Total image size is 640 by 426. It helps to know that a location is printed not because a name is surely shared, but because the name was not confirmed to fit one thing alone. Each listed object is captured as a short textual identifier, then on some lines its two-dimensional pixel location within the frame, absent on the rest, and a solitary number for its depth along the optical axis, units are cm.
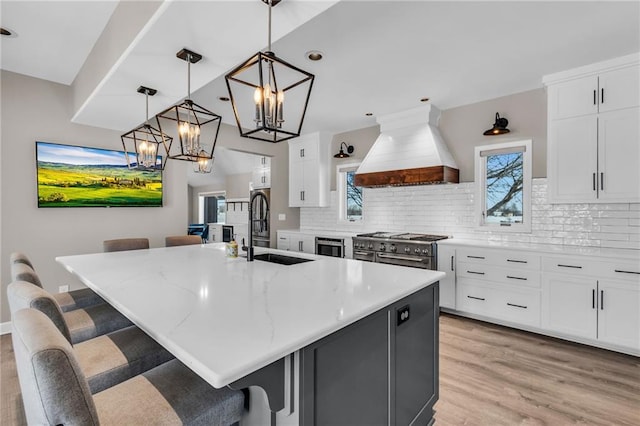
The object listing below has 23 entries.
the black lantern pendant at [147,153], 270
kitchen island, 93
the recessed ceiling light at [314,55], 271
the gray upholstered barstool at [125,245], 309
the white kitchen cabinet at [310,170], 548
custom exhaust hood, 396
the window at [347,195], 542
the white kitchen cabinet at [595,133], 285
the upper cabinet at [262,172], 612
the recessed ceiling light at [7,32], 260
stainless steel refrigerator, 579
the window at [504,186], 368
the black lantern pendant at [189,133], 205
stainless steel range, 375
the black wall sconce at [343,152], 520
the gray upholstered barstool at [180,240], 344
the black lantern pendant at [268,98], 139
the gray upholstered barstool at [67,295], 178
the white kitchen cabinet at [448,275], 369
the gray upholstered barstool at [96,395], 76
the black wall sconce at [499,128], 366
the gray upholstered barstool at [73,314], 120
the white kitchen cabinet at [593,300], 269
